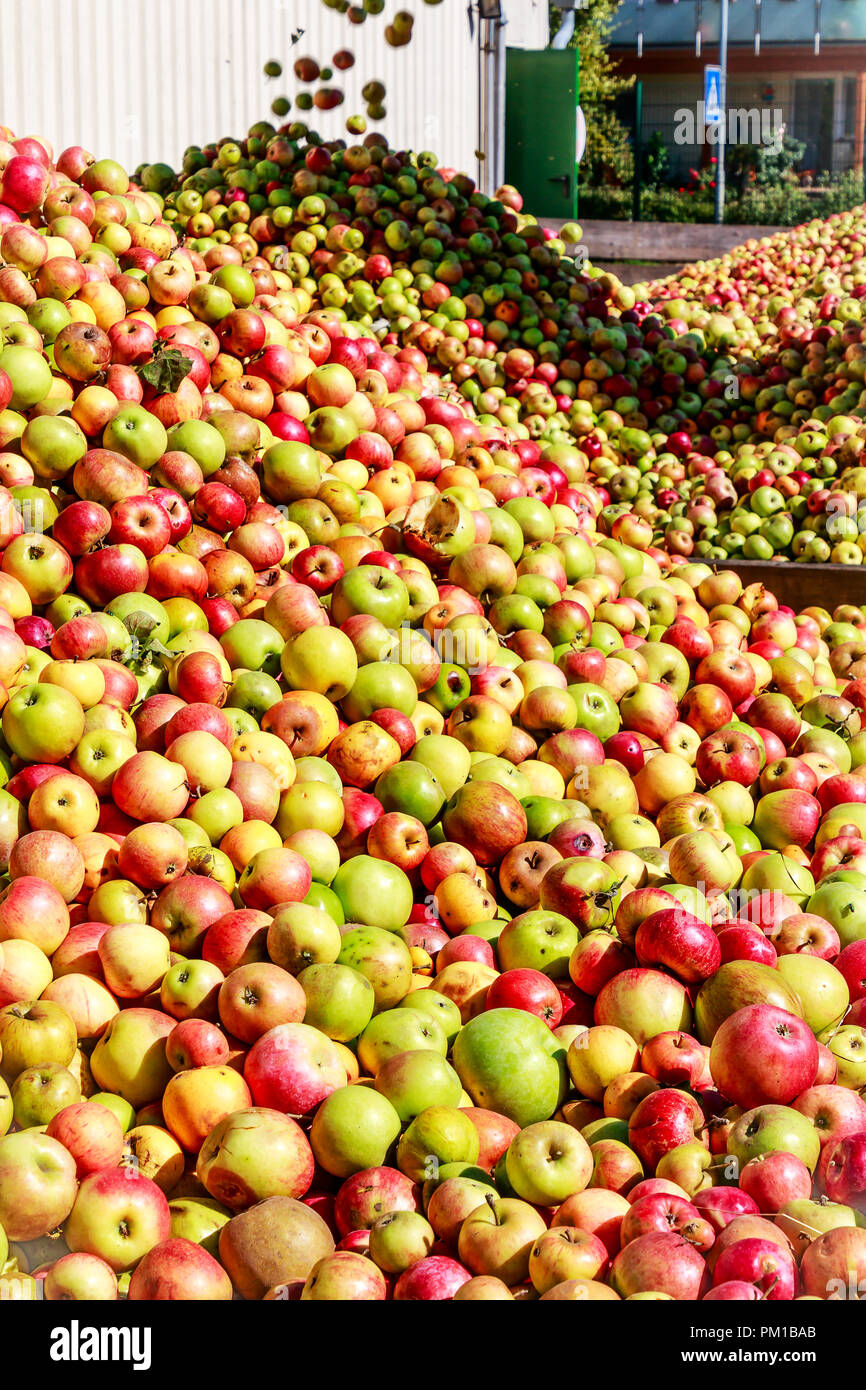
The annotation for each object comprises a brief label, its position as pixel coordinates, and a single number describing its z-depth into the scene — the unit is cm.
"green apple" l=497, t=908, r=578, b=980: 283
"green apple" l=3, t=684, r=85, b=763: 284
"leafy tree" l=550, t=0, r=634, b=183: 2628
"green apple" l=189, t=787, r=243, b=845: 291
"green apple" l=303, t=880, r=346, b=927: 281
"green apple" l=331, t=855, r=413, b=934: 293
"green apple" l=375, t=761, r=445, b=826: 321
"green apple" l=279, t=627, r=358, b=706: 339
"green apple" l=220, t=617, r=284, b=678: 348
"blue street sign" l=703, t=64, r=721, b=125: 1445
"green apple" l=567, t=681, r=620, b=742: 383
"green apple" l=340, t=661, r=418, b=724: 348
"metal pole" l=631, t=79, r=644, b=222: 1967
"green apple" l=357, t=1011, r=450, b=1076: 252
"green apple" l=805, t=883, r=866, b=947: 304
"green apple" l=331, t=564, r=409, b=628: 364
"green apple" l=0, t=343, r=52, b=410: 360
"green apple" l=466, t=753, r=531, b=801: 340
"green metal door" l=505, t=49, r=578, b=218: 1642
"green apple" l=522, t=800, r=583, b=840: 328
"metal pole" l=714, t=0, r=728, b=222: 1956
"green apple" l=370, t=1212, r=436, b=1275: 199
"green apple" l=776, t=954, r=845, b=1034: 273
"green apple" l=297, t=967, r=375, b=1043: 250
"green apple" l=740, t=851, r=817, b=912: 321
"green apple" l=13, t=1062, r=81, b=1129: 226
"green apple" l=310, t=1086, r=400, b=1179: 224
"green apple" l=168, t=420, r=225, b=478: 381
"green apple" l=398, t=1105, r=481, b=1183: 222
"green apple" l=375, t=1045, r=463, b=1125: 234
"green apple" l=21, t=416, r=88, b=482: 354
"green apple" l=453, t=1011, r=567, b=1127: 245
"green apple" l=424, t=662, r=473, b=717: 372
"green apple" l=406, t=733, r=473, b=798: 338
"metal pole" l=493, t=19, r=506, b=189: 1511
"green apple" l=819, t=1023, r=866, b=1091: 259
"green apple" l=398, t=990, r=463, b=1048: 266
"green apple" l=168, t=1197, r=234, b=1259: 211
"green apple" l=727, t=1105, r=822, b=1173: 216
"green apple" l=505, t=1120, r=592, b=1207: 218
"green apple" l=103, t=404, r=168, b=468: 364
